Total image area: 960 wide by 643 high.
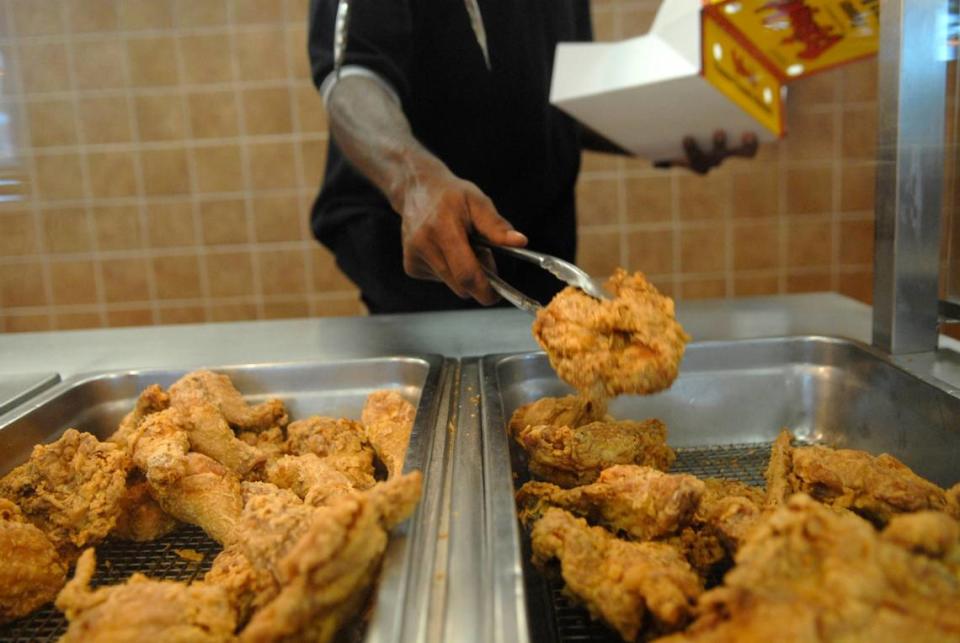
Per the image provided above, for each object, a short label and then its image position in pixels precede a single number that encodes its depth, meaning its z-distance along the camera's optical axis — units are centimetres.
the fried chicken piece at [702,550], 75
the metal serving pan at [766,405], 96
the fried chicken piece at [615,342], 89
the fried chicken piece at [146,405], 111
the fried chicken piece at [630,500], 76
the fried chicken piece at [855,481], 80
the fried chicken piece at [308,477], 85
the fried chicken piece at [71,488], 88
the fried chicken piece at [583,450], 94
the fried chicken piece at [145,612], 60
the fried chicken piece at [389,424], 103
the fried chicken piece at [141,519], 93
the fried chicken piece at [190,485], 88
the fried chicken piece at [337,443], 100
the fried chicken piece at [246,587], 67
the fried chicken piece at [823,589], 49
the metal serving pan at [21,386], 115
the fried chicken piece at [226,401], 114
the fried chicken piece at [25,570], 76
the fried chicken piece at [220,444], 103
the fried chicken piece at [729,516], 71
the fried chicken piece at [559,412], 103
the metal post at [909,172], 106
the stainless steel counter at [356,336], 137
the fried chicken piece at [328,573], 58
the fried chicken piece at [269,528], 68
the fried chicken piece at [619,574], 61
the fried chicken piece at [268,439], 112
